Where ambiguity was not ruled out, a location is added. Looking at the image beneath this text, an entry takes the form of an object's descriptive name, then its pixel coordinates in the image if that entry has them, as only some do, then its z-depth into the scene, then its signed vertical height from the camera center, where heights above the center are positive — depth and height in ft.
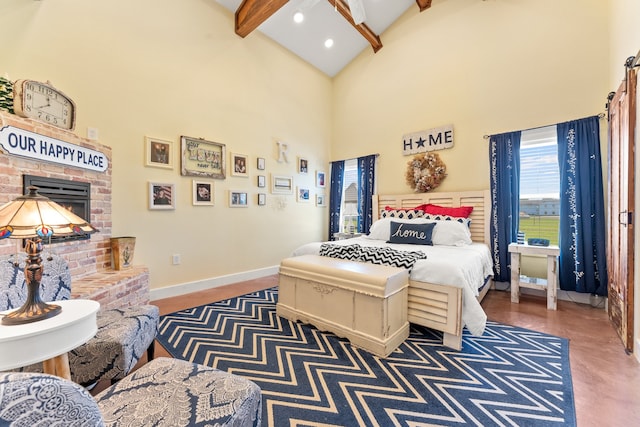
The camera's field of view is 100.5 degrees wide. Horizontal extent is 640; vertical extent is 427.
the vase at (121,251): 8.62 -1.13
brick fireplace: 5.96 -0.58
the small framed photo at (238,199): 12.58 +0.83
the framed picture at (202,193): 11.37 +1.03
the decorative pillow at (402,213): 12.59 +0.13
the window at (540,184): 10.58 +1.25
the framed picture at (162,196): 10.14 +0.83
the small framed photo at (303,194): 15.86 +1.31
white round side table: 3.04 -1.49
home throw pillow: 10.47 -0.73
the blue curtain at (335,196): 17.13 +1.30
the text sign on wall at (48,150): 5.80 +1.72
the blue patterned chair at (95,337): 4.50 -2.15
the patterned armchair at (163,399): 1.62 -2.17
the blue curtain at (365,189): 15.56 +1.57
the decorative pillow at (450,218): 11.43 -0.11
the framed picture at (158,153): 10.04 +2.49
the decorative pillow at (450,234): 10.39 -0.74
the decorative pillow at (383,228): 11.67 -0.56
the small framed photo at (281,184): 14.38 +1.78
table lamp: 3.35 -0.16
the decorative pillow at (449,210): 11.82 +0.24
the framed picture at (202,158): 11.04 +2.56
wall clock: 6.14 +2.87
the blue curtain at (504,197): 11.11 +0.77
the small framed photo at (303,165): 15.84 +3.08
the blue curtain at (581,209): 9.46 +0.21
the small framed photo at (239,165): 12.59 +2.49
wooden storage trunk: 6.52 -2.27
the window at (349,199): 16.90 +1.08
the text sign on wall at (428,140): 12.91 +3.84
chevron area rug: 4.62 -3.41
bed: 6.57 -2.01
